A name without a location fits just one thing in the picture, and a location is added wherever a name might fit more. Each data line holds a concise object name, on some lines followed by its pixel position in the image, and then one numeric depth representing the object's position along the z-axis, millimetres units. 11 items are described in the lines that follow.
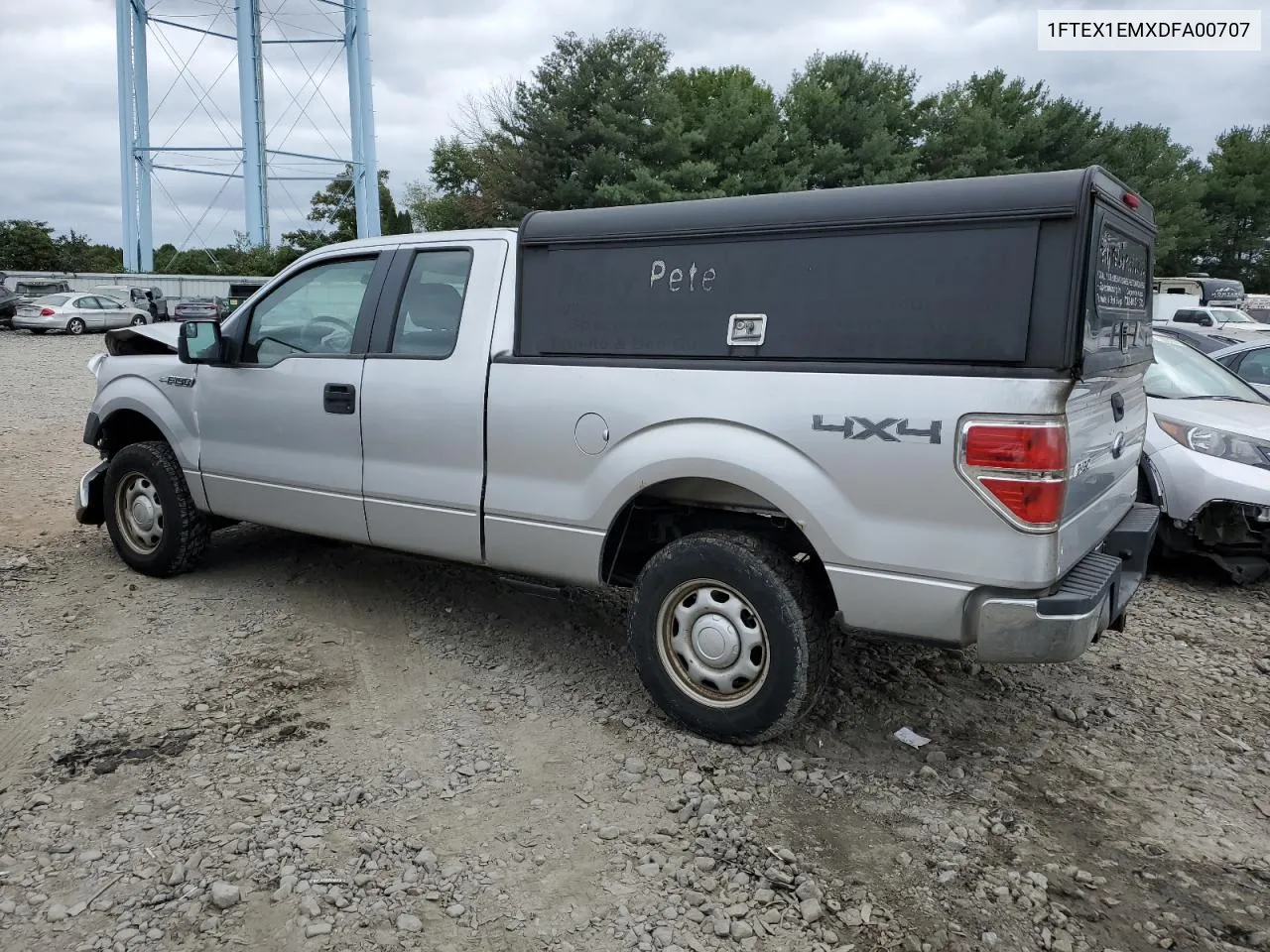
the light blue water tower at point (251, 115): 36594
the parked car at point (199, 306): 25797
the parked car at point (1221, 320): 25141
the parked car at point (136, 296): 31780
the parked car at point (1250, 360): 8711
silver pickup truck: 3102
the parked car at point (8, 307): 29906
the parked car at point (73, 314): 28938
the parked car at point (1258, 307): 37500
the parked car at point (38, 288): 31389
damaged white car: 5660
